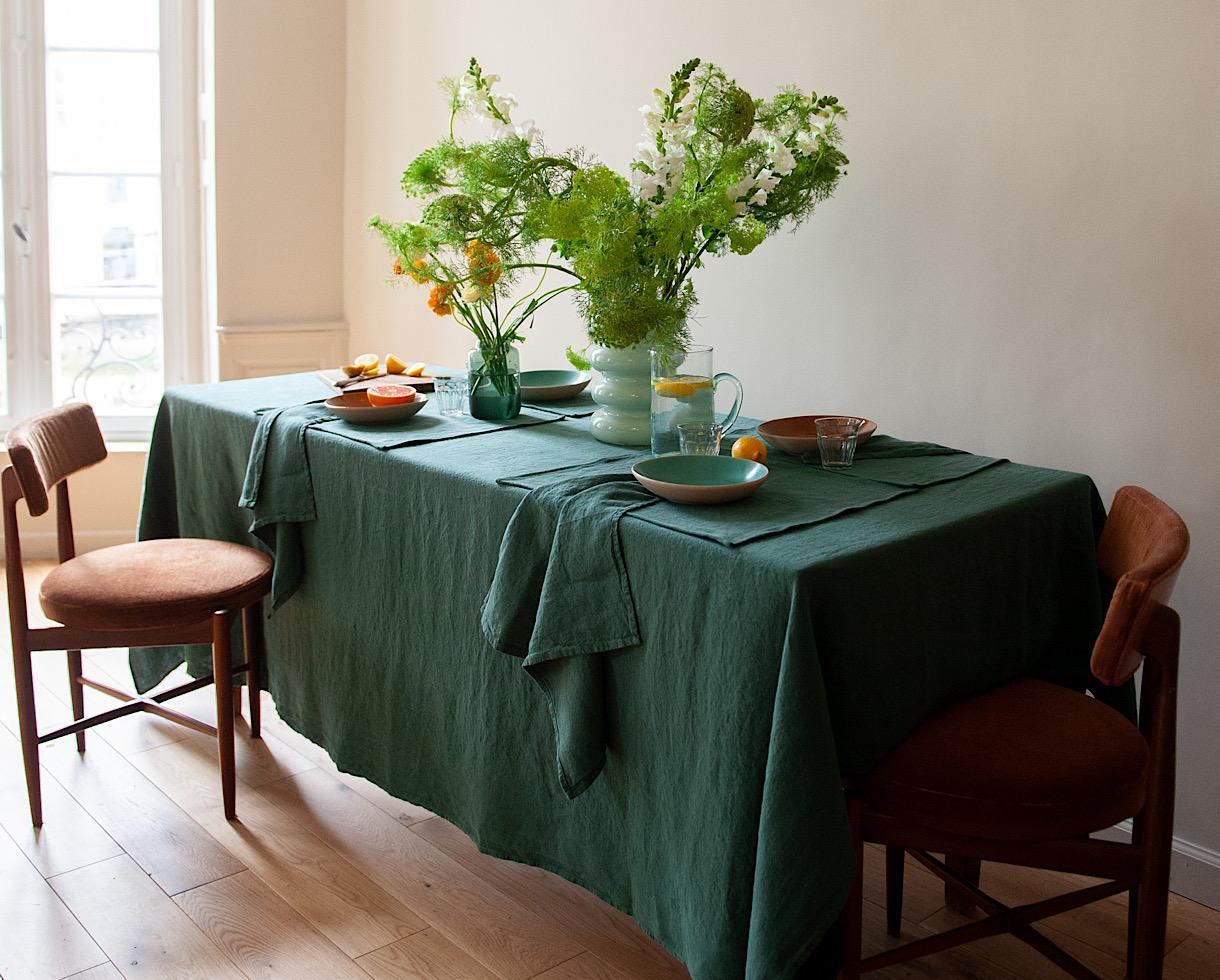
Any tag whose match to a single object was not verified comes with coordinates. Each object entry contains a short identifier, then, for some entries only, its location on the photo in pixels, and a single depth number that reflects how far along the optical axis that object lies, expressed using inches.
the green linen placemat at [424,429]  93.2
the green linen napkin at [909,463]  80.4
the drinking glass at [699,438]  84.5
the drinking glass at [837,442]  83.4
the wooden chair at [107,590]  94.9
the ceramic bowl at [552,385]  107.7
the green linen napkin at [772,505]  69.7
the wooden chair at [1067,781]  64.6
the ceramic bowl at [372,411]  97.5
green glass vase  100.6
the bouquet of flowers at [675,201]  83.0
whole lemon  83.4
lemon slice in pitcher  85.4
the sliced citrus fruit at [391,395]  99.9
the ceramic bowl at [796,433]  86.6
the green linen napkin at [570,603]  72.3
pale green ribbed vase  91.2
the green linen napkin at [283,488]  97.5
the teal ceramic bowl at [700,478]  74.0
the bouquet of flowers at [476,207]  88.3
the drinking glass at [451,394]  103.8
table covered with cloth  64.3
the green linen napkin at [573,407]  103.4
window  167.0
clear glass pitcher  85.6
